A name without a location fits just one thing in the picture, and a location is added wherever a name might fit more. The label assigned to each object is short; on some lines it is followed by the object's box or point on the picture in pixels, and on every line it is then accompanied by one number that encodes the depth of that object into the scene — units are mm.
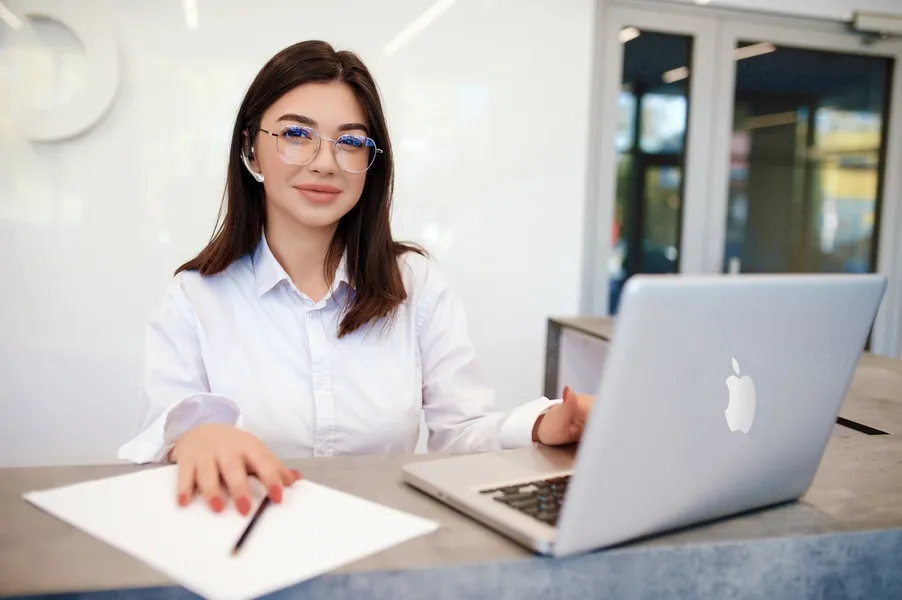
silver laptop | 640
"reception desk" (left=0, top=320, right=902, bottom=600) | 650
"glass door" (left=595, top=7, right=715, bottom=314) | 3627
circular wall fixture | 2824
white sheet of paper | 649
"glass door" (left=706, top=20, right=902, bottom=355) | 3863
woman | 1397
